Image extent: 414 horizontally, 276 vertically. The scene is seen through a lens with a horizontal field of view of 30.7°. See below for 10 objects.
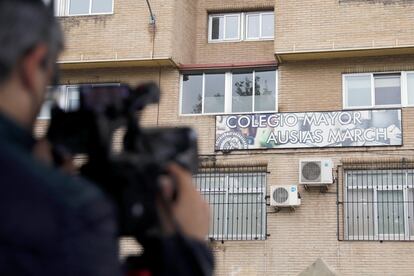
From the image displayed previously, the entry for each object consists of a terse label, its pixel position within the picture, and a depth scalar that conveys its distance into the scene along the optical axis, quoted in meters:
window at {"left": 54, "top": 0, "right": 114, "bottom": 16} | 18.34
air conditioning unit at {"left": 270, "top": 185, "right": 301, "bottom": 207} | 16.05
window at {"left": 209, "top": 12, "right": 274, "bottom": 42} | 19.12
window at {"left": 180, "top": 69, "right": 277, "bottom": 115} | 17.31
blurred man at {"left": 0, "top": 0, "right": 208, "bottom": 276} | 1.18
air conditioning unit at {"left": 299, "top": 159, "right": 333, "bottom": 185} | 15.94
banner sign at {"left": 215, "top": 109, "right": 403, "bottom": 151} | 16.25
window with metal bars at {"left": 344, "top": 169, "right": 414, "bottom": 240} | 15.79
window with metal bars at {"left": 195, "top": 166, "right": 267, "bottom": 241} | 16.62
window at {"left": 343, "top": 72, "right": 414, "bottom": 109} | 16.50
